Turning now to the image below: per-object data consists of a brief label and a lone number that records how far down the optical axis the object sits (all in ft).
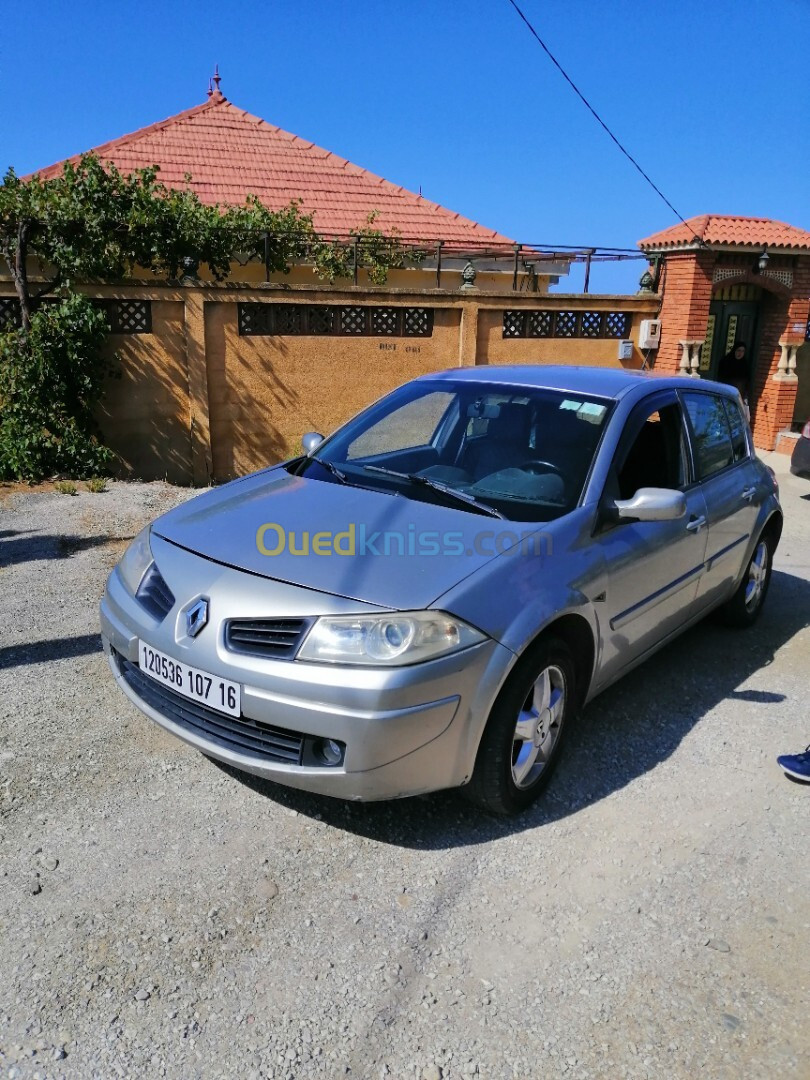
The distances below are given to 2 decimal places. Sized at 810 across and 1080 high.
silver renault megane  8.46
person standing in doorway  38.86
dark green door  39.19
